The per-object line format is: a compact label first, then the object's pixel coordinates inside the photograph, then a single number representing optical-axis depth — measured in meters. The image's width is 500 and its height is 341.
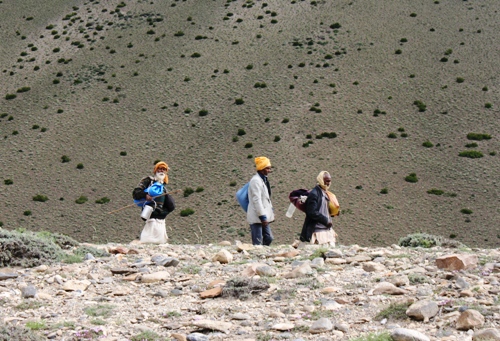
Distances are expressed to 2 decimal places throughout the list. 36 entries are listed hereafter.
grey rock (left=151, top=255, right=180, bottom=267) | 9.44
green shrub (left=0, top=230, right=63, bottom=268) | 9.27
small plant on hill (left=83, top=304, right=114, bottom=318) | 7.02
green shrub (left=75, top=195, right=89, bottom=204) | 41.12
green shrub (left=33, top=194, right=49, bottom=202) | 41.72
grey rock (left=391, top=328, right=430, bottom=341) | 5.50
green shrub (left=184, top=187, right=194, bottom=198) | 41.33
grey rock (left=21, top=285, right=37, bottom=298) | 7.76
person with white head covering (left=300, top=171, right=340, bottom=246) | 12.24
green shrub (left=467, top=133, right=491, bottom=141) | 44.97
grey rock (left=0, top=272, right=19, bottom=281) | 8.55
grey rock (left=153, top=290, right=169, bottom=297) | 7.89
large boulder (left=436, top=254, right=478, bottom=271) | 8.16
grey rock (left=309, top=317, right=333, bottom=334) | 6.24
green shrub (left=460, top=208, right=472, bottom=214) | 37.28
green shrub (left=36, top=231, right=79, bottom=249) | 11.27
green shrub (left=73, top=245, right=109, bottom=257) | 10.44
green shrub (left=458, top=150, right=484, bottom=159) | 43.06
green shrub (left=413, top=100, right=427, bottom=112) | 48.44
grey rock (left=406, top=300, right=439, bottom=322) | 6.27
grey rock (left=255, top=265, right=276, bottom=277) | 8.57
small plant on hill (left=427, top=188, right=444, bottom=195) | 39.41
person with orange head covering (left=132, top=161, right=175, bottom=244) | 13.81
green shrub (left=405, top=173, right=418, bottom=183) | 40.75
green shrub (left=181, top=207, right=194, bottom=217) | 38.84
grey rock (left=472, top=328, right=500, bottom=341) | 5.41
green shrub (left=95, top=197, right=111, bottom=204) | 41.09
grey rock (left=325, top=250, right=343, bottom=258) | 9.53
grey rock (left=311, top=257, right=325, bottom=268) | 9.00
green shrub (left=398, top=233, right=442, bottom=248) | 12.61
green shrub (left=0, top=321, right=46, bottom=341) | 5.63
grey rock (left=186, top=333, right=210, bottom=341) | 6.07
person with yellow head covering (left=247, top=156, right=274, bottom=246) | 12.71
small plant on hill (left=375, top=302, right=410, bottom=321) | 6.43
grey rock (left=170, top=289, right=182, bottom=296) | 7.95
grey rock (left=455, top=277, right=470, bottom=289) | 7.22
